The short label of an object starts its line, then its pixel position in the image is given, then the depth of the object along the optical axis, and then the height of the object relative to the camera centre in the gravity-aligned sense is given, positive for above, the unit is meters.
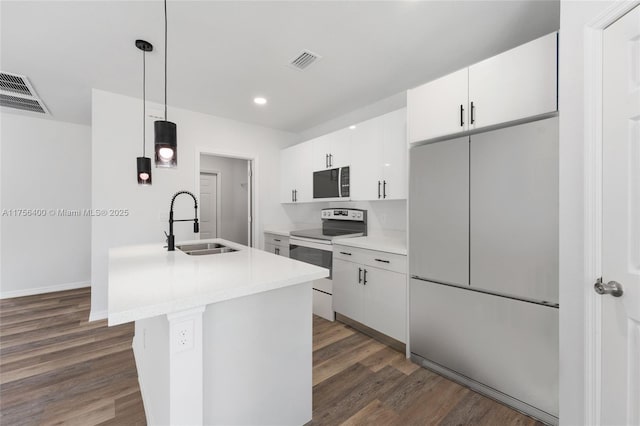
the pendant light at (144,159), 2.74 +0.60
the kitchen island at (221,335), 1.05 -0.59
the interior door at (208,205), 5.74 +0.16
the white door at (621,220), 1.05 -0.03
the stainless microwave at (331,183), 3.29 +0.38
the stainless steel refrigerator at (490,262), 1.57 -0.33
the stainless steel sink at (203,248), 2.20 -0.32
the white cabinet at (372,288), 2.35 -0.74
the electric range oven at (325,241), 3.09 -0.35
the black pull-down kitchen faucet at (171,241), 2.05 -0.22
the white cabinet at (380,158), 2.64 +0.58
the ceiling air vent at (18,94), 2.73 +1.36
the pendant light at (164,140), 1.89 +0.51
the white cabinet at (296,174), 3.93 +0.60
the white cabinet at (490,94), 1.59 +0.81
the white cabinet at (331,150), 3.30 +0.81
